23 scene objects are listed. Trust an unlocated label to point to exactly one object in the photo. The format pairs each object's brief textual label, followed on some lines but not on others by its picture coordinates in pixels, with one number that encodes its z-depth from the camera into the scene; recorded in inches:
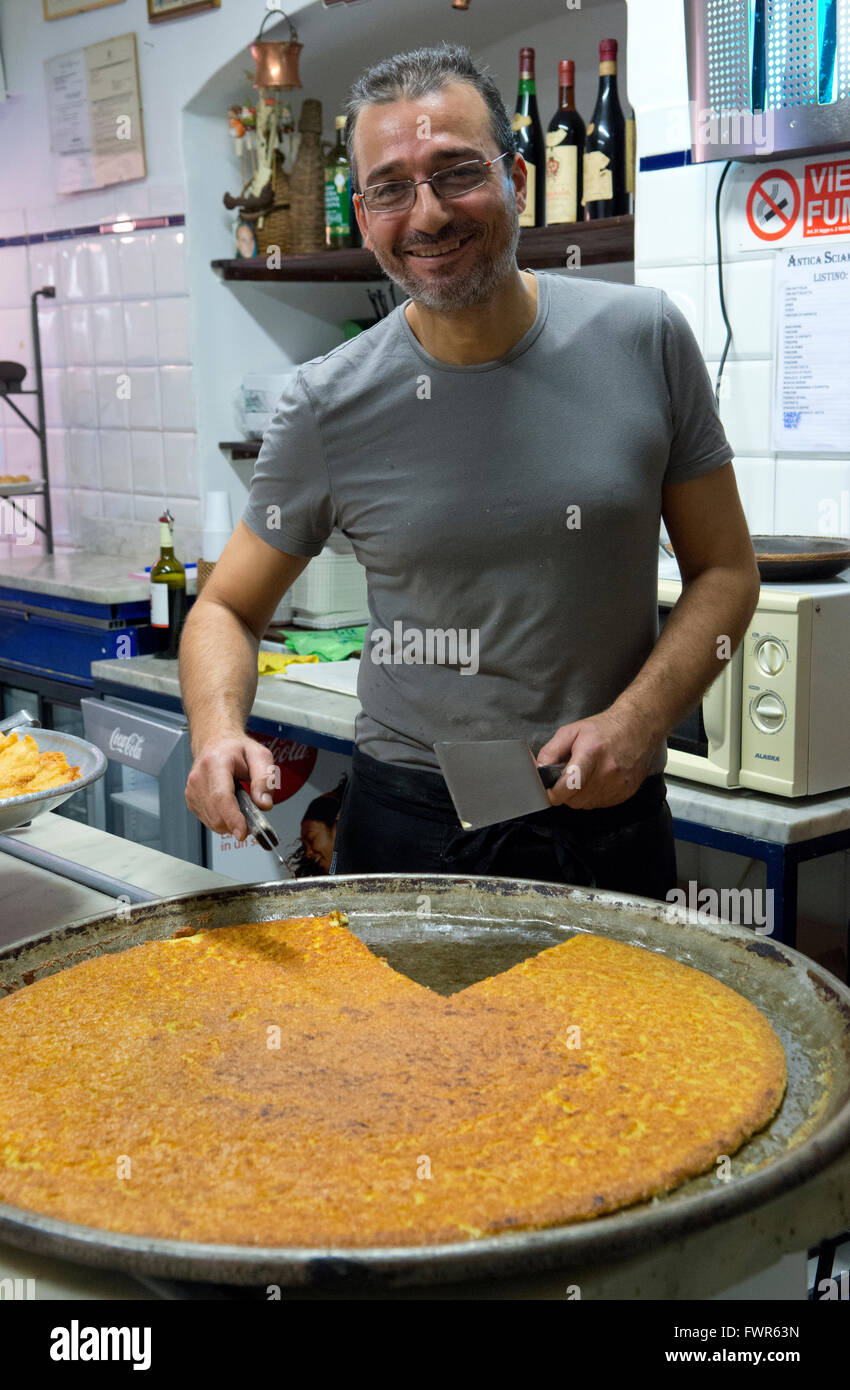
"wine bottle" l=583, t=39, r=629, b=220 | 114.3
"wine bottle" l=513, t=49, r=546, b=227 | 121.6
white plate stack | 143.9
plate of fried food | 52.1
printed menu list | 96.1
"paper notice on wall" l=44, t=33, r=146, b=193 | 160.2
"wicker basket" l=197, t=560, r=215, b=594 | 131.9
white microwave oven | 80.2
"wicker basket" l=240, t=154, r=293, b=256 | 151.1
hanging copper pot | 134.9
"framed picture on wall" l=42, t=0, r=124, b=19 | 163.2
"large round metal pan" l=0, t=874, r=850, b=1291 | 27.0
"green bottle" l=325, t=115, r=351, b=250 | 145.6
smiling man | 56.6
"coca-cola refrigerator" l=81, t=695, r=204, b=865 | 124.8
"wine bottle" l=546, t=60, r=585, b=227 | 117.4
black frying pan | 81.3
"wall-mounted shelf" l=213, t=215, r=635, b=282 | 115.3
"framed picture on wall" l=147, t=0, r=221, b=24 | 146.6
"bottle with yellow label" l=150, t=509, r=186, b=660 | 137.5
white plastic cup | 141.3
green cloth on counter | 134.3
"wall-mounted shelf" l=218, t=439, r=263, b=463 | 157.6
